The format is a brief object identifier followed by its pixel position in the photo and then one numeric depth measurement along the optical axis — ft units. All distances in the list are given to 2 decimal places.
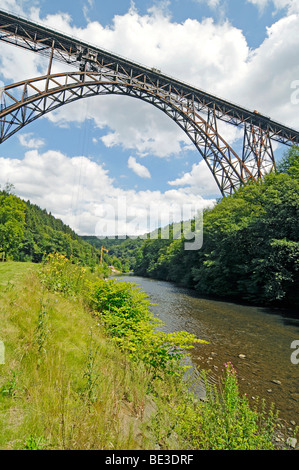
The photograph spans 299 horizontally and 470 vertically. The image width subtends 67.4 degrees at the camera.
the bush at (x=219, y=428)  8.84
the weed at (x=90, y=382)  8.71
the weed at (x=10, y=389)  8.13
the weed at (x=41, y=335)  10.71
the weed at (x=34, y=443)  6.48
